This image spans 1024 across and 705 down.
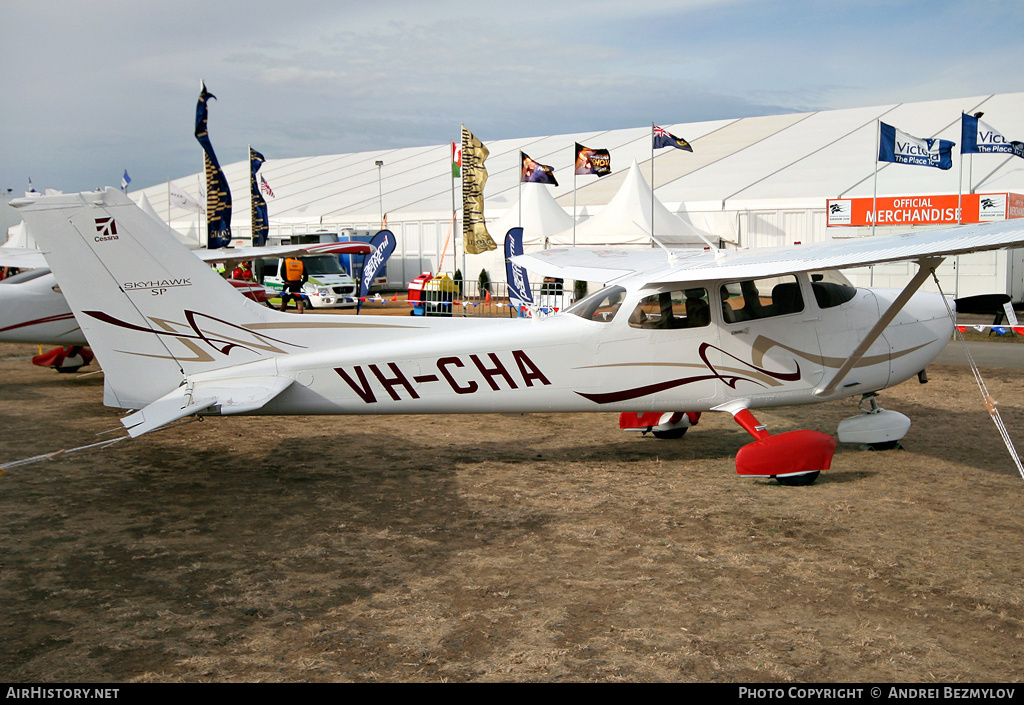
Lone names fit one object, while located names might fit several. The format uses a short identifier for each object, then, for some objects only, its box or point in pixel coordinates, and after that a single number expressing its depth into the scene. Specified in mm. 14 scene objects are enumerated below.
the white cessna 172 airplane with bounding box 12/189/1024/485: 6938
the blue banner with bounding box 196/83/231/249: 25453
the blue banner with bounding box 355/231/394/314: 21188
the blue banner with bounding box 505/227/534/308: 19250
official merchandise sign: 20938
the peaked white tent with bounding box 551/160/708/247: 26438
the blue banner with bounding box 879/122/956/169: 20969
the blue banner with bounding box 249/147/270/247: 29900
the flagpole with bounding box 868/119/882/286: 22547
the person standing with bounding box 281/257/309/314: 22828
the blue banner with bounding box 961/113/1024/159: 20766
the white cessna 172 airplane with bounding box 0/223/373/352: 12352
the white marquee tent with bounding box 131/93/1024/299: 25844
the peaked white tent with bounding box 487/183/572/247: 29516
